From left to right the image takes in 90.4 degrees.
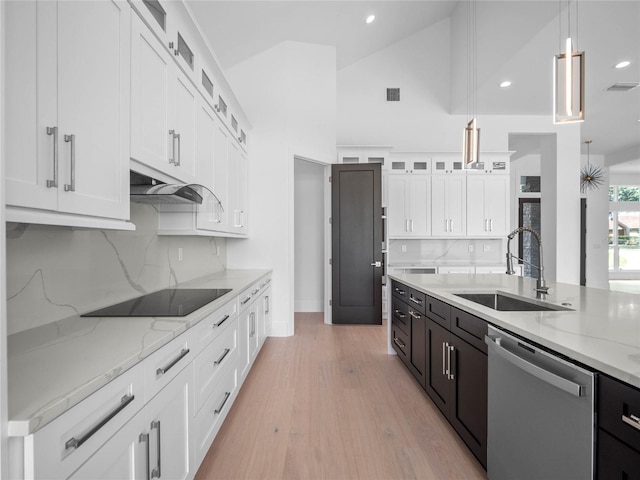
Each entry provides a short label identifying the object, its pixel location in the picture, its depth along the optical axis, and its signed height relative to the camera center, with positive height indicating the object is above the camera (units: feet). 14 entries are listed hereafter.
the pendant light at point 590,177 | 26.58 +5.43
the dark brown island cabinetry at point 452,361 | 5.41 -2.58
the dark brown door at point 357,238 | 15.89 +0.10
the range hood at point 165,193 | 6.13 +0.94
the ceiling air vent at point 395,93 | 20.01 +9.25
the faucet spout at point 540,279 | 6.75 -0.88
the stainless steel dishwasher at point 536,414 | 3.26 -2.09
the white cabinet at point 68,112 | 2.97 +1.43
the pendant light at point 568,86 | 6.23 +3.08
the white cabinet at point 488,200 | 18.79 +2.38
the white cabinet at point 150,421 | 2.48 -1.95
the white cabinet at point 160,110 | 5.20 +2.50
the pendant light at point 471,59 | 16.60 +9.66
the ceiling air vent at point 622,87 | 15.96 +7.90
